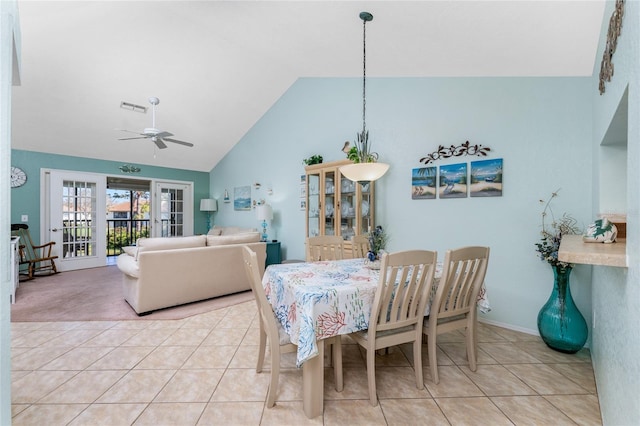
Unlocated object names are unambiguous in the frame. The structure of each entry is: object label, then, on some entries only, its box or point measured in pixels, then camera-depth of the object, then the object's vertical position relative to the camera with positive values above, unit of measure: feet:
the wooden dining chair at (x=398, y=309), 5.22 -1.97
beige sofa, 10.03 -2.26
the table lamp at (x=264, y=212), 17.15 +0.05
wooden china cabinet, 12.08 +0.44
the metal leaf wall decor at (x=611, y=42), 3.91 +2.78
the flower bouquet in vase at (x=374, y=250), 7.38 -1.03
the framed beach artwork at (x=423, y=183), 10.59 +1.16
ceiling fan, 11.91 +3.44
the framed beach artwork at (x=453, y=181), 9.87 +1.17
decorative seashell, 4.66 -0.33
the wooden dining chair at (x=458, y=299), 5.96 -2.01
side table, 16.61 -2.44
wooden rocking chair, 15.31 -2.40
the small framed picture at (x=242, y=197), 20.22 +1.16
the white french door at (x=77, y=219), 17.34 -0.41
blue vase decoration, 7.32 -2.90
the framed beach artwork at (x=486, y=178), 9.16 +1.19
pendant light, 7.27 +1.19
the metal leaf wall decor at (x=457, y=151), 9.49 +2.22
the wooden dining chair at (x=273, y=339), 5.38 -2.56
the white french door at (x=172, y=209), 21.68 +0.29
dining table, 4.98 -1.94
